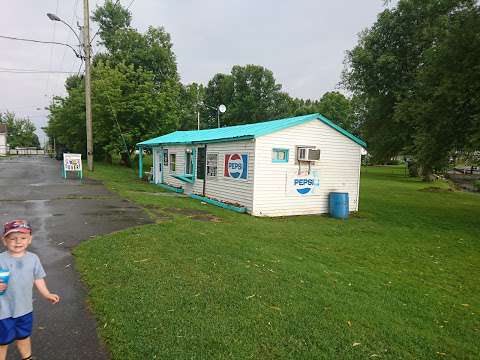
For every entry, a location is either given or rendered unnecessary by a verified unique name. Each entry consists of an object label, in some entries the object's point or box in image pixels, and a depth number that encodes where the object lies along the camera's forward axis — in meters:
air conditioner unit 11.47
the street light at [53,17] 20.44
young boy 2.61
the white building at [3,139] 75.62
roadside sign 18.38
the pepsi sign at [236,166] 11.43
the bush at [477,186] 27.76
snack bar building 11.15
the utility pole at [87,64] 21.06
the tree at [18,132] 88.00
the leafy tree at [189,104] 40.84
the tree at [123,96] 27.98
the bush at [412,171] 36.60
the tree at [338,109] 61.50
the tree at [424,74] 11.40
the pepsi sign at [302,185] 11.81
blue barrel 11.98
